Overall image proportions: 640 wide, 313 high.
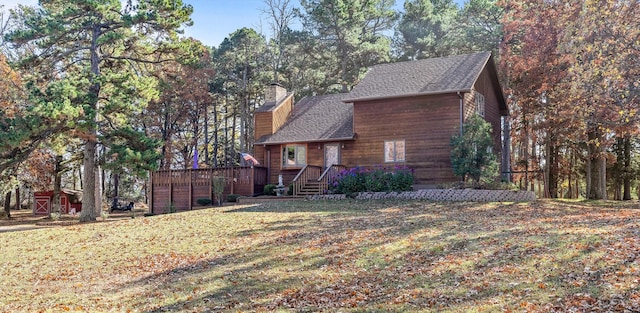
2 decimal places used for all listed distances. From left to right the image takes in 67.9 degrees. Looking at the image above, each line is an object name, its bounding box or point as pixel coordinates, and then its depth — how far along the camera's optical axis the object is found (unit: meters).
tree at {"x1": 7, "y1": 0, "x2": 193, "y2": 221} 18.94
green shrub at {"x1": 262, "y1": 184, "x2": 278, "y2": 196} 23.38
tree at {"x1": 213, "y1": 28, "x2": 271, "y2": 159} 37.69
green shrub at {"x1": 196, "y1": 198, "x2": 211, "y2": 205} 23.94
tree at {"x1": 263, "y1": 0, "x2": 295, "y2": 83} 37.96
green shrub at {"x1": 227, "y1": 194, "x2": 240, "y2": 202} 22.86
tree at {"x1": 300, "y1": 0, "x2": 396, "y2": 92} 36.06
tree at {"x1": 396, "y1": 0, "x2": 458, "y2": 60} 36.28
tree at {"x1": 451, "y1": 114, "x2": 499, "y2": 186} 19.14
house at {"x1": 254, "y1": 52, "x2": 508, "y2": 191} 21.25
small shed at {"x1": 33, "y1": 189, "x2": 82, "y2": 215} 33.28
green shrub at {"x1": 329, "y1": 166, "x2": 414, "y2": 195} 20.11
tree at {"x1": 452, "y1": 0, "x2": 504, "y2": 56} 32.47
